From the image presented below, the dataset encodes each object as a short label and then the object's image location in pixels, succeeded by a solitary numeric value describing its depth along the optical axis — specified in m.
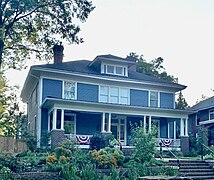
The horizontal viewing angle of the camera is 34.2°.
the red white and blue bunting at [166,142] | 24.91
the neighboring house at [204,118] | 32.35
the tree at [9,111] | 31.15
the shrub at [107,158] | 15.14
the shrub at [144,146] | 16.52
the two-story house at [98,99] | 22.72
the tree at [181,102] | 48.72
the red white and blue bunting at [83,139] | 22.10
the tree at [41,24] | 20.61
